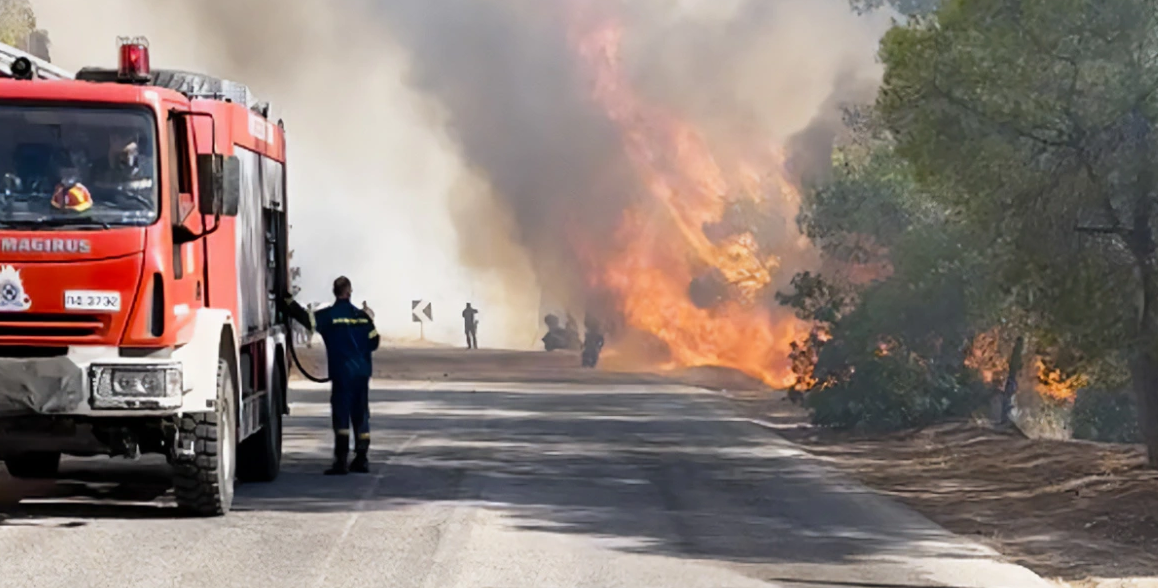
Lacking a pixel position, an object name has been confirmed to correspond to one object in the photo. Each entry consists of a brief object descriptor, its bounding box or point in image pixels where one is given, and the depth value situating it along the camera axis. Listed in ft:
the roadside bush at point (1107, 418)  103.86
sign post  229.25
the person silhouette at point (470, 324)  201.05
